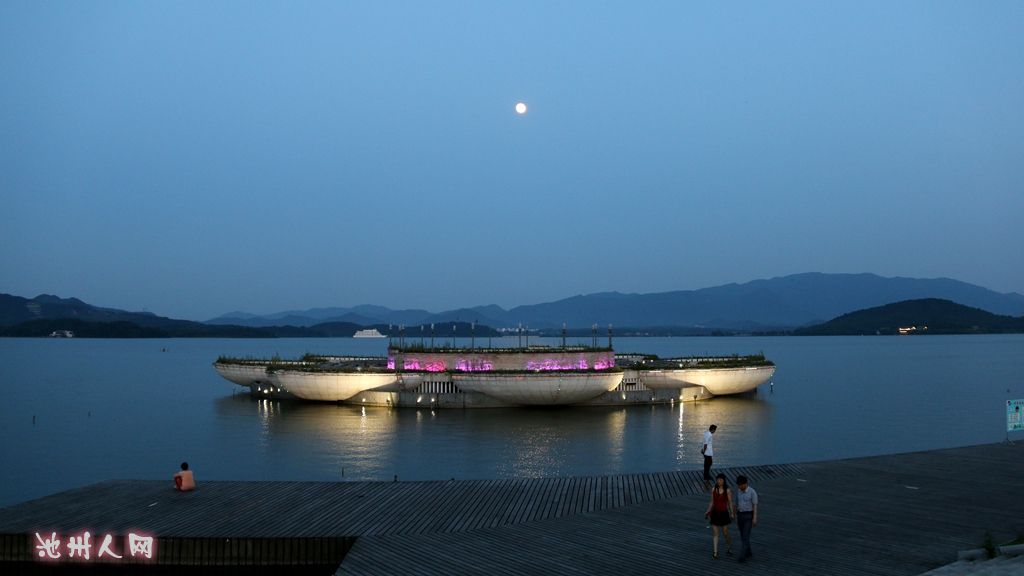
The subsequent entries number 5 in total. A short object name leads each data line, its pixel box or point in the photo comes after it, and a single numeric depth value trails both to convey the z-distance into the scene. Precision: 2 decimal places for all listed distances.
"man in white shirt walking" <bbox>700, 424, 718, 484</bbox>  23.02
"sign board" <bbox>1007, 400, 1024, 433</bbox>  28.03
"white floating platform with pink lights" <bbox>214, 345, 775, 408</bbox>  62.44
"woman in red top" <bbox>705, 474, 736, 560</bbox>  15.58
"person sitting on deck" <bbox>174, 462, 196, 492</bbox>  22.73
